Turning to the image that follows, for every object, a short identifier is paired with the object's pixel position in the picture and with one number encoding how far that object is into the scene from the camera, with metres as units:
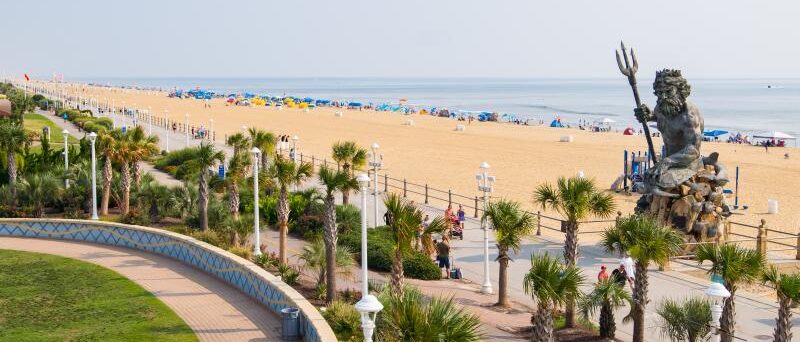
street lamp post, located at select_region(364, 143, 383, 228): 25.16
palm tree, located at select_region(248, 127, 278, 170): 32.19
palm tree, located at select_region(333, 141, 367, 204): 30.06
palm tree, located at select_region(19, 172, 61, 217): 26.94
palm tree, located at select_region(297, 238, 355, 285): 17.92
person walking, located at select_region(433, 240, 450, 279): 20.94
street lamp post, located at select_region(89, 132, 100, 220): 25.19
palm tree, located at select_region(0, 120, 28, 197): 28.03
